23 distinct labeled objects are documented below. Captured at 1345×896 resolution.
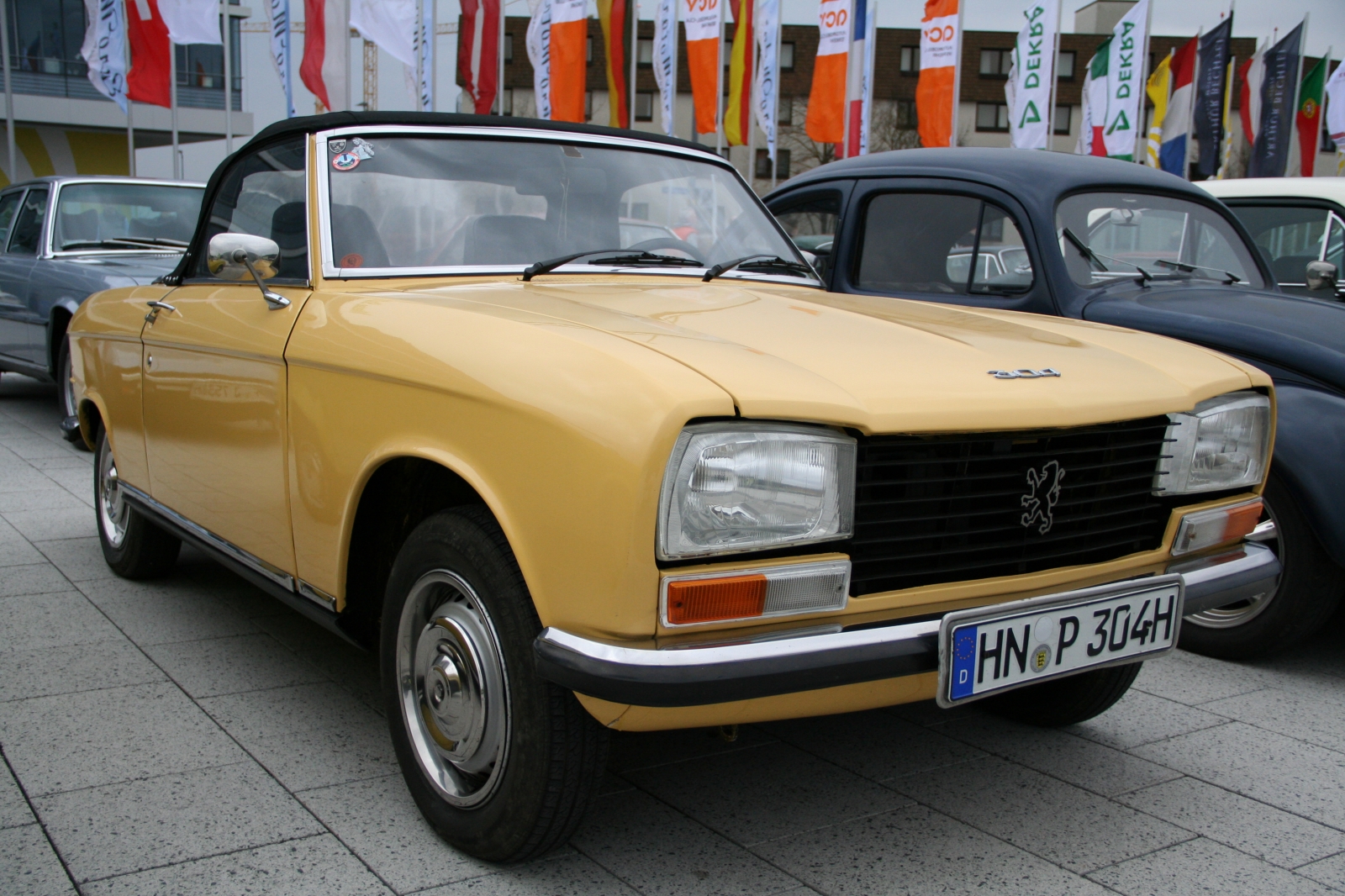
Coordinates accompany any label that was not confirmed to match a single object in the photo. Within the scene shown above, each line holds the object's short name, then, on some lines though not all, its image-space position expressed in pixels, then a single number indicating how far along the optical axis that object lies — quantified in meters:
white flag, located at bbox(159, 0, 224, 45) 16.72
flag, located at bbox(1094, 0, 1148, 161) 18.67
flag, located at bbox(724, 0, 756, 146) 19.89
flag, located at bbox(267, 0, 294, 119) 17.75
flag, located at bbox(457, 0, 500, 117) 19.62
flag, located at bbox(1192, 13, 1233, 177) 19.64
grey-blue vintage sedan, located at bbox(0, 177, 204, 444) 7.52
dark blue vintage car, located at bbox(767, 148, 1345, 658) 3.58
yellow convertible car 1.86
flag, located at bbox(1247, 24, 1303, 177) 19.33
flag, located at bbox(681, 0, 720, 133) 19.39
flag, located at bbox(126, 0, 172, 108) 17.06
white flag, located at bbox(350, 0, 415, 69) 18.17
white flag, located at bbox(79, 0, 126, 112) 16.98
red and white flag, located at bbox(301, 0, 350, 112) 17.94
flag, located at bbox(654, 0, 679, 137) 19.70
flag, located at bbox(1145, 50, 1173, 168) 20.83
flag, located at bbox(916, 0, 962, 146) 18.33
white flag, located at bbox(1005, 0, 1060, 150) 18.42
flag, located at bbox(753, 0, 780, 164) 19.62
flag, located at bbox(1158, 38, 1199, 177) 19.78
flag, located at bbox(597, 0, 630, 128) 19.81
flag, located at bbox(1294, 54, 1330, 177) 20.72
